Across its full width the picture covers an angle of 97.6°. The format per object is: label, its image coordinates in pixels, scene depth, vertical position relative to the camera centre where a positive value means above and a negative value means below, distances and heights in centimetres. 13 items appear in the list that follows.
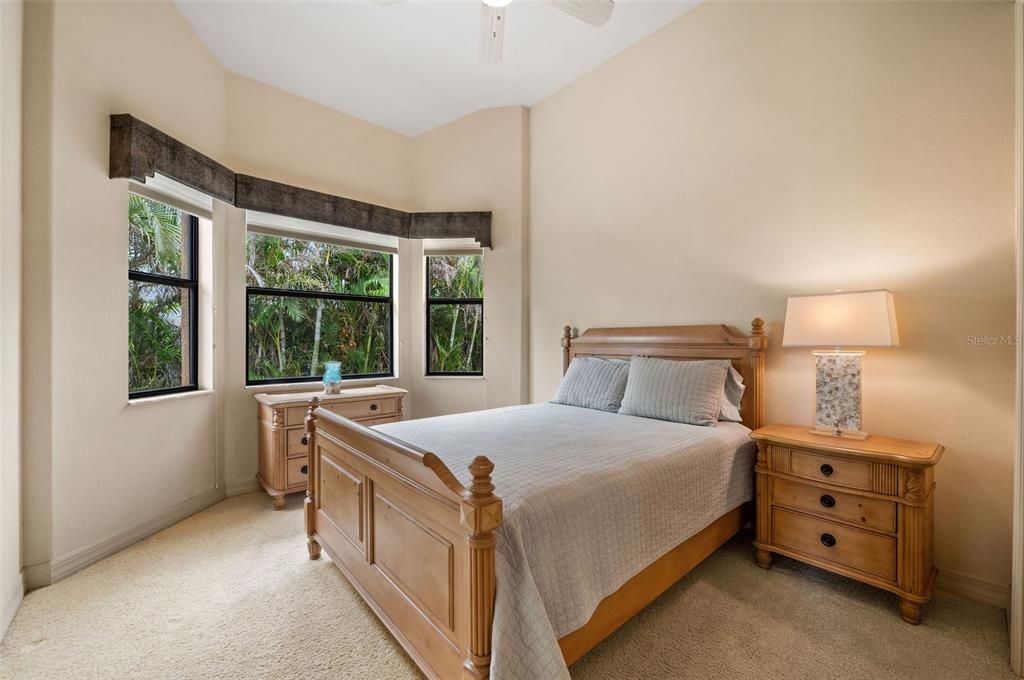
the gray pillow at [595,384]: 297 -32
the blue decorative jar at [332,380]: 355 -34
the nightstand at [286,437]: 315 -72
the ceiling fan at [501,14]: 209 +153
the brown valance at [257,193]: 247 +108
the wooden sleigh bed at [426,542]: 122 -75
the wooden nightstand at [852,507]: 183 -76
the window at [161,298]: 277 +26
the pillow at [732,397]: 262 -35
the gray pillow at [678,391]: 251 -31
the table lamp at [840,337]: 198 +1
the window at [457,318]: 437 +19
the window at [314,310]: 365 +24
